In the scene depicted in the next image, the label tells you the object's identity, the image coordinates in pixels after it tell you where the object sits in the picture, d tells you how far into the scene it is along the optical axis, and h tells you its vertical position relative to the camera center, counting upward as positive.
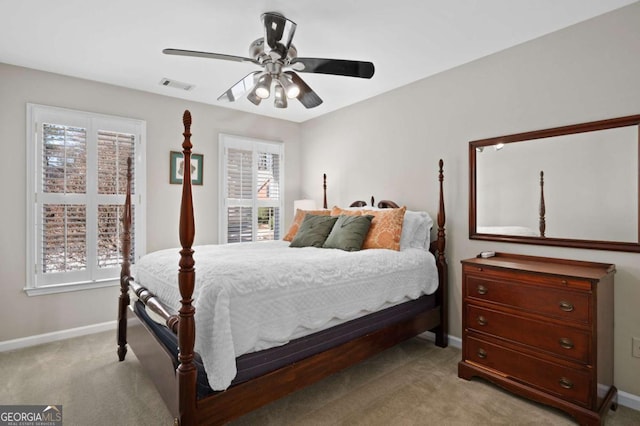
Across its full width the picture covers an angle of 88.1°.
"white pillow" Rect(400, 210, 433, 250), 3.12 -0.17
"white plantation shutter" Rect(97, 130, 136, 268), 3.48 +0.23
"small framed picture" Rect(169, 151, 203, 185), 3.93 +0.55
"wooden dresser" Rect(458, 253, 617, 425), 1.96 -0.78
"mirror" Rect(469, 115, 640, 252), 2.22 +0.20
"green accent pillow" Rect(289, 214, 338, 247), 3.15 -0.18
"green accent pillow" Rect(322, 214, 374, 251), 2.92 -0.19
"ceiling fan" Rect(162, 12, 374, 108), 2.21 +1.01
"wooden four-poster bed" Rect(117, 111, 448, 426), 1.57 -0.87
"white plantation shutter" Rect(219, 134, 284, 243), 4.36 +0.33
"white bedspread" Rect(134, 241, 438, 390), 1.64 -0.48
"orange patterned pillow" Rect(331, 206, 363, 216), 3.43 +0.01
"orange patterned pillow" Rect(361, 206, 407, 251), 2.95 -0.16
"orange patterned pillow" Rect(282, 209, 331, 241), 3.62 -0.07
